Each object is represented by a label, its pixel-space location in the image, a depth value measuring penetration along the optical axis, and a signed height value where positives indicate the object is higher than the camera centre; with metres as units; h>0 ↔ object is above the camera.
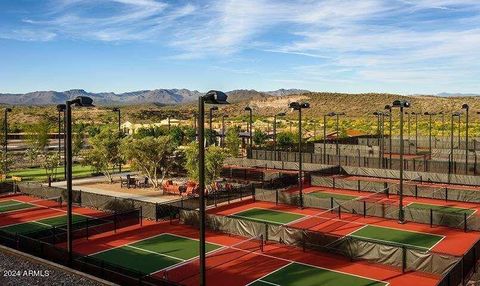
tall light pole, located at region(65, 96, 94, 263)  18.94 -0.96
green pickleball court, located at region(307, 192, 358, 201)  40.62 -5.89
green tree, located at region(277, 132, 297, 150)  76.81 -1.59
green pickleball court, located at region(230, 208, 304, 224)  33.75 -6.43
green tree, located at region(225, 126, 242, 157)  66.62 -2.10
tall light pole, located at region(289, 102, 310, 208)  35.12 +1.91
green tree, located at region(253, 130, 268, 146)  81.56 -1.34
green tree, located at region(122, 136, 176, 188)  43.50 -2.20
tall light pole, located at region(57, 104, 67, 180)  33.95 +1.79
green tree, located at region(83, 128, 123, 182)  47.72 -2.29
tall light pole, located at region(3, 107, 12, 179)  48.97 -3.39
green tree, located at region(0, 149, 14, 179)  49.09 -3.30
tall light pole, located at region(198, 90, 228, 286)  13.79 -0.50
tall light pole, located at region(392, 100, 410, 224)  31.11 -2.45
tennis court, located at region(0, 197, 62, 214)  37.88 -6.26
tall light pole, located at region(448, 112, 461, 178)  46.76 -3.83
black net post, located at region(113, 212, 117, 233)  30.44 -6.09
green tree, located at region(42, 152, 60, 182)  51.09 -3.40
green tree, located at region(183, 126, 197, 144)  84.31 -1.00
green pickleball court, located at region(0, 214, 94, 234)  31.22 -6.57
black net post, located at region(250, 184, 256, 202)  40.31 -5.38
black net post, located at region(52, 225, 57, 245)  26.96 -6.09
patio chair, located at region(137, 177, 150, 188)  46.53 -5.38
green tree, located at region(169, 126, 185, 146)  79.43 -0.62
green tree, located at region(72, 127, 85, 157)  66.31 -2.18
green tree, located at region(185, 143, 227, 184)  41.84 -2.89
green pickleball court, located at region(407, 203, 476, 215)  34.84 -6.09
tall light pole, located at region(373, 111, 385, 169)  51.81 -3.14
